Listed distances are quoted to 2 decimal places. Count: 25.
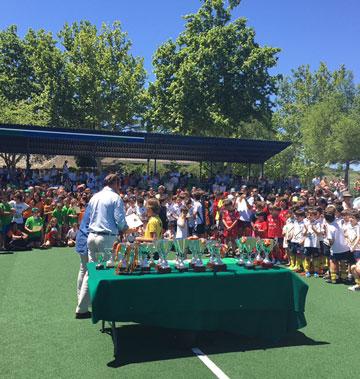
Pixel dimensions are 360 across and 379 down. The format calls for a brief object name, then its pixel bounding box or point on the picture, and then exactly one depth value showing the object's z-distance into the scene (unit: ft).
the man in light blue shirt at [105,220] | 18.16
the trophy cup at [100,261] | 16.96
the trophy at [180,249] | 17.25
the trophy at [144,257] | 16.28
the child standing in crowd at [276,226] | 34.76
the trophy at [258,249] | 18.04
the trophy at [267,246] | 18.21
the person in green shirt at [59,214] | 43.58
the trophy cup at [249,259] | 17.42
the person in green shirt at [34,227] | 40.86
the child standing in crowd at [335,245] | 27.81
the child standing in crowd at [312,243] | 30.12
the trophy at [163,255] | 16.17
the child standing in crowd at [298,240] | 31.12
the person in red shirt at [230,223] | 36.65
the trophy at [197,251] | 16.80
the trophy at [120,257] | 15.88
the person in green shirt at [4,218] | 38.91
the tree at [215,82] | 90.17
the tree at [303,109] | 133.08
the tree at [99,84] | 108.17
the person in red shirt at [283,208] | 35.40
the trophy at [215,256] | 16.71
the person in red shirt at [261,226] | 35.47
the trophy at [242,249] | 18.25
